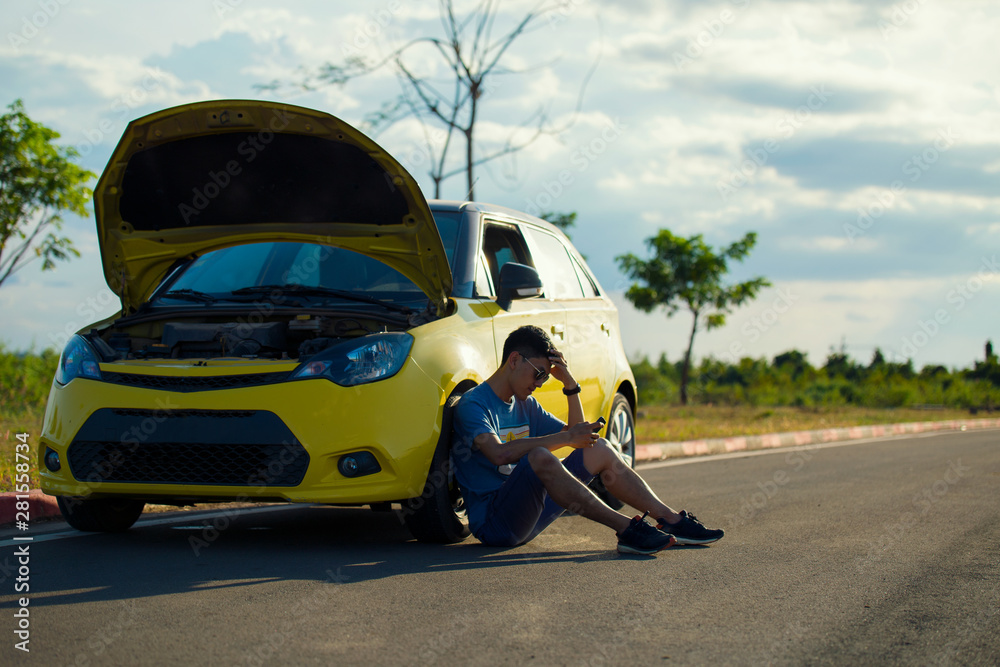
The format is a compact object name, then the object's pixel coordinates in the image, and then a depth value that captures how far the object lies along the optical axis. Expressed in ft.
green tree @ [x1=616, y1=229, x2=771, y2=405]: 76.95
